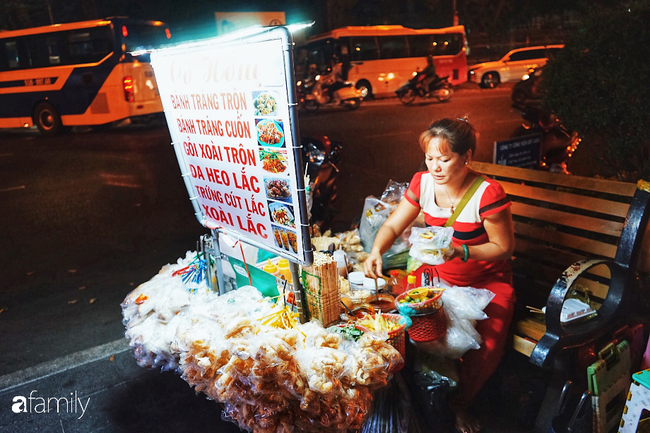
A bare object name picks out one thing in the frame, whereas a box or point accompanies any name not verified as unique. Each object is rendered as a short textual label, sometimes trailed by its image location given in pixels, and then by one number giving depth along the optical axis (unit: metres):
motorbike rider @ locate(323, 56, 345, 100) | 16.72
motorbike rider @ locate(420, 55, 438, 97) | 17.62
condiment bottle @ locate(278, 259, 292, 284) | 2.66
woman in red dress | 2.67
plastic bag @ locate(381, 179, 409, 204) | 3.91
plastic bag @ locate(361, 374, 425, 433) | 2.46
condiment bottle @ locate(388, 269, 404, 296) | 3.07
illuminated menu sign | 1.91
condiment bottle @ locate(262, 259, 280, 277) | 2.67
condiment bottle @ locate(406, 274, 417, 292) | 2.69
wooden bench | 2.61
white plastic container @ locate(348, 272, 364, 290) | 2.94
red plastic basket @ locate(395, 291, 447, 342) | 2.32
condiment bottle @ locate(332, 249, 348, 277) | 3.11
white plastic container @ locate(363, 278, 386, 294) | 2.92
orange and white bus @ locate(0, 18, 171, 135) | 12.51
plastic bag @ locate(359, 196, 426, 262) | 3.50
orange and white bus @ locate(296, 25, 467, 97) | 18.88
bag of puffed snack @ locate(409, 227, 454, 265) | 2.43
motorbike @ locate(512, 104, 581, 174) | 5.43
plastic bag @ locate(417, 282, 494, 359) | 2.48
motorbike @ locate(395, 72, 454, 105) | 17.70
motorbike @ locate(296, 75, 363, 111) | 16.78
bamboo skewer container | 2.24
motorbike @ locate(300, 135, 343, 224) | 5.27
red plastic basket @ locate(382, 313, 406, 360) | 2.26
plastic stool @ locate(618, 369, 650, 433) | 2.28
